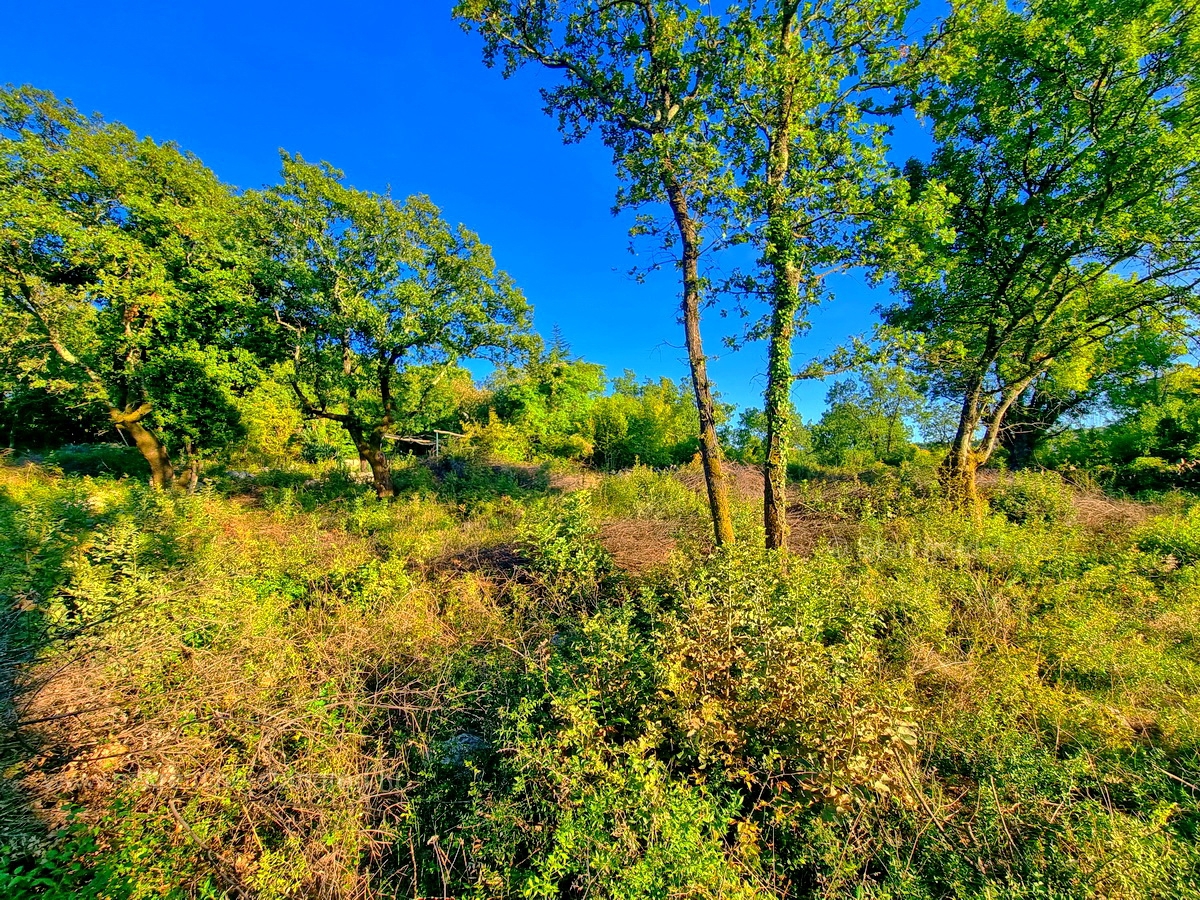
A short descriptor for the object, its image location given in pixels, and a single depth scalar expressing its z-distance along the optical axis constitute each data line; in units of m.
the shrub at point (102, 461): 14.40
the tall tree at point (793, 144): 5.88
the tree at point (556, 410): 23.02
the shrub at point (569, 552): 6.10
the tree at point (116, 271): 9.77
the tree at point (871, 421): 21.92
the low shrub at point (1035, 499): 8.44
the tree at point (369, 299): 10.67
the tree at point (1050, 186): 7.31
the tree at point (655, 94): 6.30
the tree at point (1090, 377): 11.23
